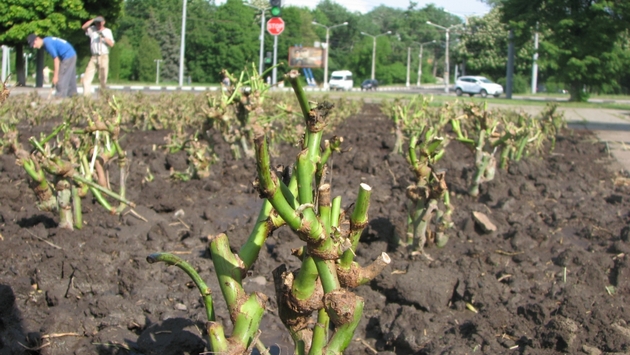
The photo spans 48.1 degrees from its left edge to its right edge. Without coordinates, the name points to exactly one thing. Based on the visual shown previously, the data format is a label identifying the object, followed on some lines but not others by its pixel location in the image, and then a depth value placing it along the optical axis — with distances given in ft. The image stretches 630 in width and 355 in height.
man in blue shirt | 42.73
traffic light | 51.44
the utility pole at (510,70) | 115.75
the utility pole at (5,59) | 78.37
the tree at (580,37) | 103.55
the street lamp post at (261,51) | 93.16
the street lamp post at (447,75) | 172.06
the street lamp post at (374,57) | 261.79
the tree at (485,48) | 234.99
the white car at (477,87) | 163.32
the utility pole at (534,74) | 168.94
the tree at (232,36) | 90.53
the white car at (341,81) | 210.38
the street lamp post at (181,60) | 98.37
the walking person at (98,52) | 42.37
